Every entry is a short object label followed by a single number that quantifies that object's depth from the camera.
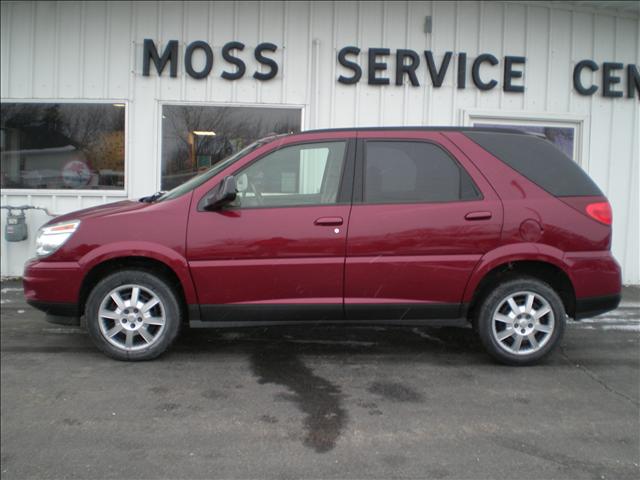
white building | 8.28
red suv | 4.70
